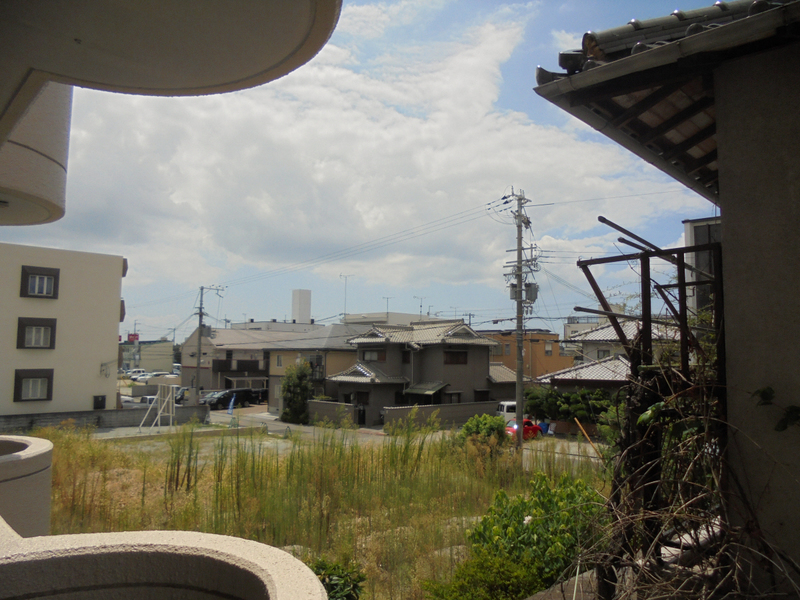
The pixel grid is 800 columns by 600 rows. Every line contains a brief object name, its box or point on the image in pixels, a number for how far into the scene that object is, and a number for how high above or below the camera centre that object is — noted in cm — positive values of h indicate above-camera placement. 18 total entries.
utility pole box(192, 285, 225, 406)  2824 -162
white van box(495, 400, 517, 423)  2236 -269
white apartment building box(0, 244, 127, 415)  2006 +49
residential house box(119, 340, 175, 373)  6147 -147
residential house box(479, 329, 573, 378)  3562 -57
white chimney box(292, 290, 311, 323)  6128 +441
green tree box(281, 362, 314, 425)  2583 -241
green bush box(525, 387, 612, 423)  1905 -217
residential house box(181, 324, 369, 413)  2994 -78
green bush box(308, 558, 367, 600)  334 -151
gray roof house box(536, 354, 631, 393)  1934 -122
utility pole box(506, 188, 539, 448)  1530 +188
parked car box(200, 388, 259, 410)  3139 -337
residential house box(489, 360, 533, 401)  2811 -197
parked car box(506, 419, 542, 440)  1732 -282
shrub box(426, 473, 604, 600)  321 -138
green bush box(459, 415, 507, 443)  1097 -174
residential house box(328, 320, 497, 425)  2569 -121
